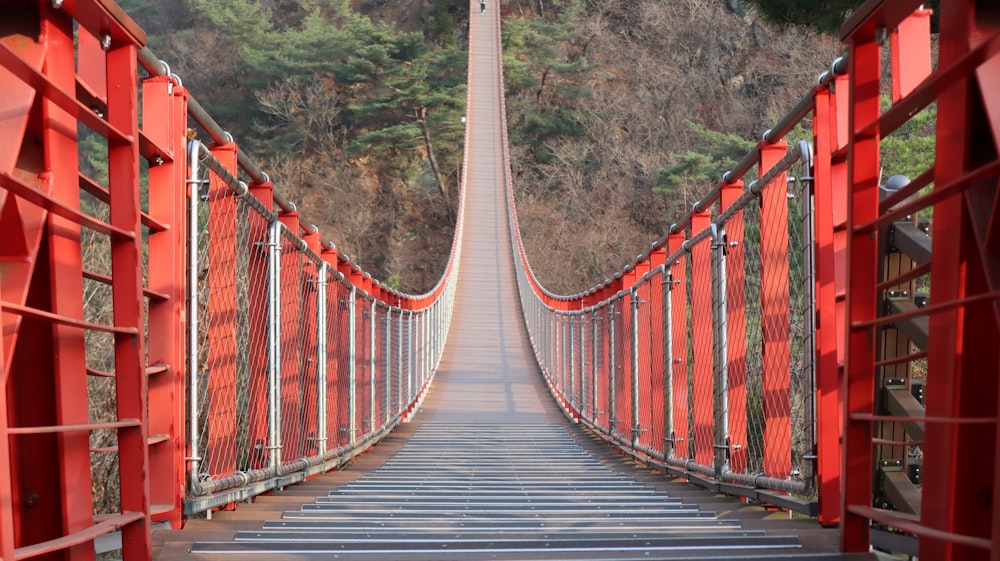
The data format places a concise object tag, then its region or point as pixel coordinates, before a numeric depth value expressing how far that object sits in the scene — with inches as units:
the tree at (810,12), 492.5
